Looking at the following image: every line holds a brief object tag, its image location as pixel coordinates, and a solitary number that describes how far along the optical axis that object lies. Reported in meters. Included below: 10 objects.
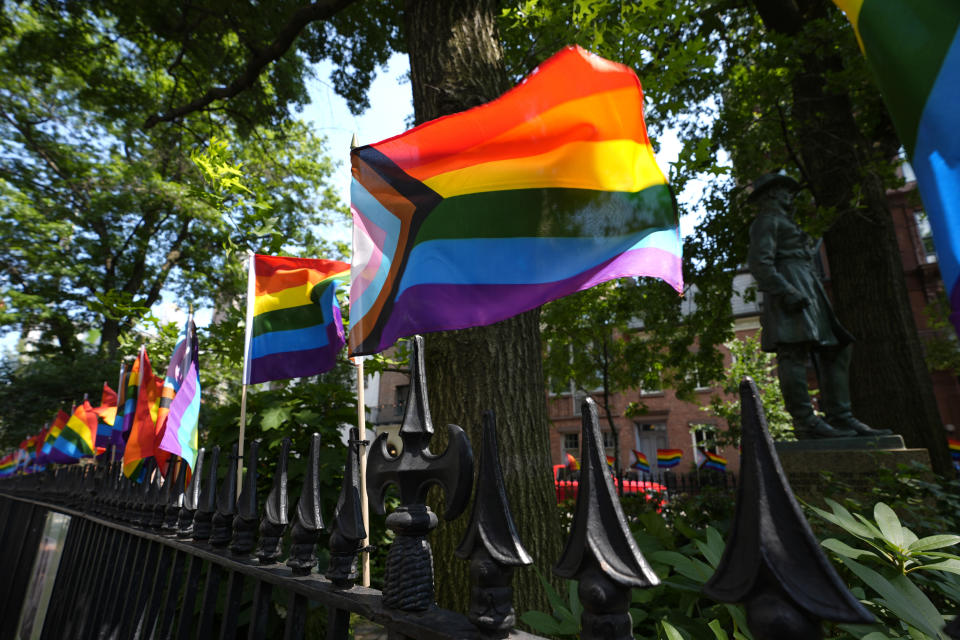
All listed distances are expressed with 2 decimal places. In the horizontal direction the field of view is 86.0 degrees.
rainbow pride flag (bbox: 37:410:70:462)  7.98
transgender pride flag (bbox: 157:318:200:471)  3.53
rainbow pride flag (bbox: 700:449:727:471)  14.36
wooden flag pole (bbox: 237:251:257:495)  3.61
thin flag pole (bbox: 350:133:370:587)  2.11
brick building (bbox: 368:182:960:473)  23.75
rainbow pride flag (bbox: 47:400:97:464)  7.56
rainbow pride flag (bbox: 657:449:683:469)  16.02
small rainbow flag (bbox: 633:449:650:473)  14.81
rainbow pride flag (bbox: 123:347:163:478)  4.18
